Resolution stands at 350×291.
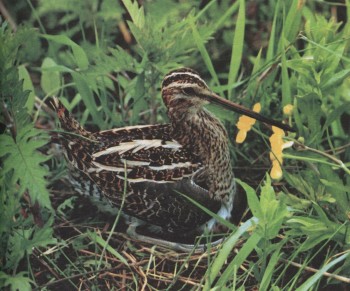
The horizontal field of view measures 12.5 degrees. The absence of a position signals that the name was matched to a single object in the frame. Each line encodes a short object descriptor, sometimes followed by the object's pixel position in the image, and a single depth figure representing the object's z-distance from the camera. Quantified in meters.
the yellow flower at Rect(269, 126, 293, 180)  3.82
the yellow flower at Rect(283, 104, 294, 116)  4.12
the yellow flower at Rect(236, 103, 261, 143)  4.18
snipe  4.01
